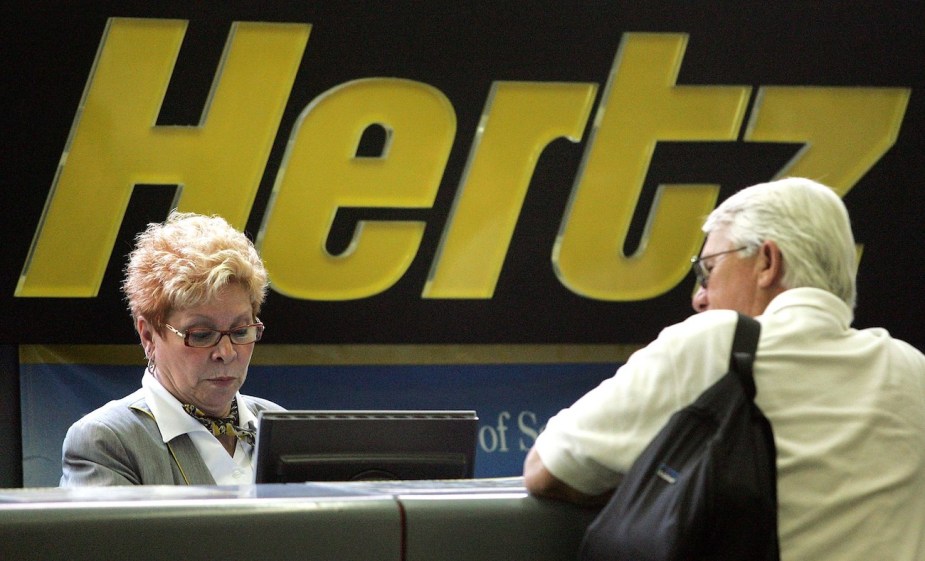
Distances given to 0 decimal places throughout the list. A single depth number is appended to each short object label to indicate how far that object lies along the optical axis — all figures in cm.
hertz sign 924
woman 576
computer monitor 450
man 381
